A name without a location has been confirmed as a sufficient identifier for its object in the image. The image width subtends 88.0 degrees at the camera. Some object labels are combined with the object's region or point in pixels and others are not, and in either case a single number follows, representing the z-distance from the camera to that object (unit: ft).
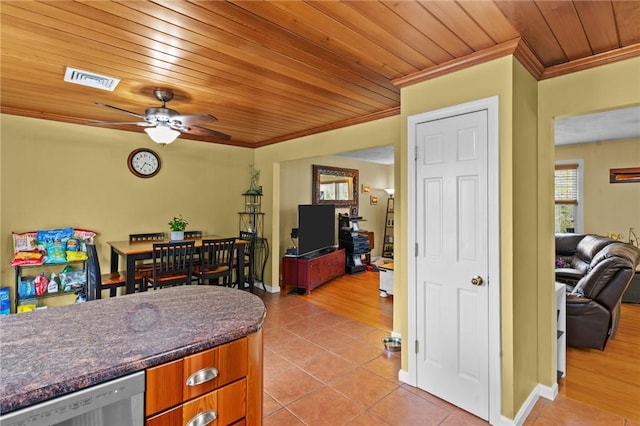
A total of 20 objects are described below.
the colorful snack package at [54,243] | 11.77
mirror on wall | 21.58
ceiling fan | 8.75
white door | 7.14
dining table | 11.27
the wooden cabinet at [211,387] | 3.66
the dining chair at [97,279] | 10.46
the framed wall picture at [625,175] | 17.70
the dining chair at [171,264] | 11.47
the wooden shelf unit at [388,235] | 26.58
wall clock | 14.30
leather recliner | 10.41
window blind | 19.62
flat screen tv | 17.71
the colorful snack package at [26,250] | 11.14
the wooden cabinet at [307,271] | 17.33
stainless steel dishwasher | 2.91
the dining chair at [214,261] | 12.83
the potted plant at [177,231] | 13.28
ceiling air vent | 8.20
